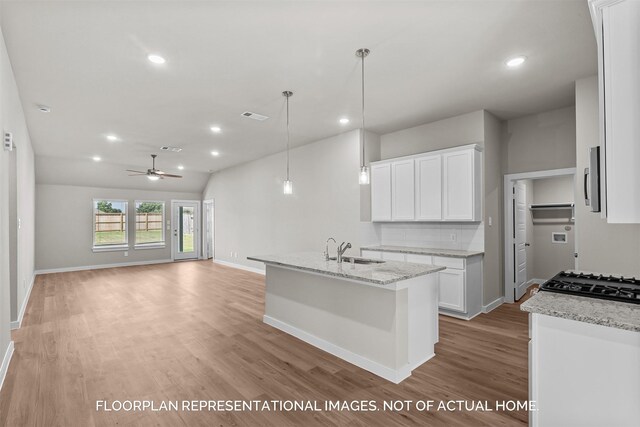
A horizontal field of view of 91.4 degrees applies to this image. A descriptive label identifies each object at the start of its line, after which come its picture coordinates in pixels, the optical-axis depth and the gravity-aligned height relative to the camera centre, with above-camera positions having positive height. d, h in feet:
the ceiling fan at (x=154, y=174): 22.80 +3.19
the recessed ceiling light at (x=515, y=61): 10.00 +5.04
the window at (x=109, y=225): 29.99 -0.71
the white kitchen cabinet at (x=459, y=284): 13.70 -3.07
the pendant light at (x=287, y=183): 12.50 +1.39
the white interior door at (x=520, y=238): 16.39 -1.23
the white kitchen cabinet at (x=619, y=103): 5.14 +1.89
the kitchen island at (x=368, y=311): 8.90 -3.07
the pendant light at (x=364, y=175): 10.68 +1.43
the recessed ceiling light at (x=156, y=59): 9.67 +5.00
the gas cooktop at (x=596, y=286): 5.86 -1.50
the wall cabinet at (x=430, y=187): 14.22 +1.47
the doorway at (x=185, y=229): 34.40 -1.36
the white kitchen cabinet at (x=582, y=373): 4.91 -2.66
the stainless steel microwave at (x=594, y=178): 5.87 +0.70
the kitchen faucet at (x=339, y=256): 10.98 -1.43
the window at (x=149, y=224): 32.48 -0.69
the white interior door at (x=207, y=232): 35.42 -1.71
